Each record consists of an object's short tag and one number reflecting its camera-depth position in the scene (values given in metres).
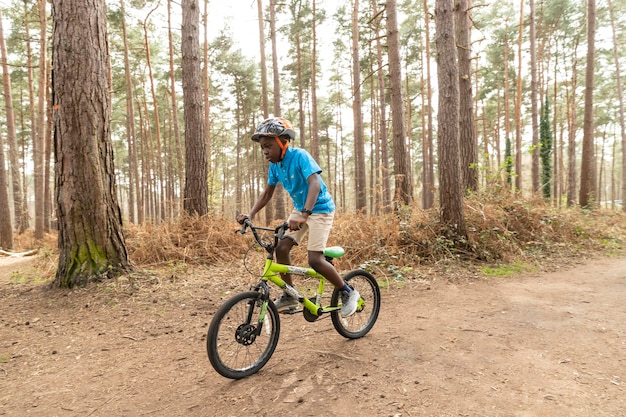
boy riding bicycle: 3.03
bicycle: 2.66
